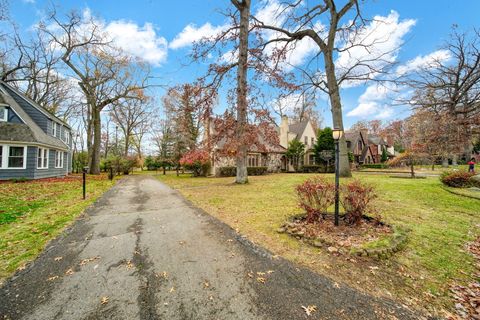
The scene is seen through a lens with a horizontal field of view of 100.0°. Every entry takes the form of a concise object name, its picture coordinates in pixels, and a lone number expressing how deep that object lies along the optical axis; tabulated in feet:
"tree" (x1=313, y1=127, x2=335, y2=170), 79.15
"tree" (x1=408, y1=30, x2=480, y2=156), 37.94
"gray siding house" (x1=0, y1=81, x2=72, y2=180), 45.21
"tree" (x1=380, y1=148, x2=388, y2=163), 131.03
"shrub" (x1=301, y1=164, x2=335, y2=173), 80.46
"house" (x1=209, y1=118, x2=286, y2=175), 71.00
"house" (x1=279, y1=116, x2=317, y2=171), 94.39
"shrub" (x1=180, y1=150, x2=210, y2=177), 70.26
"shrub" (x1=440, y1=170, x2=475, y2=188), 32.96
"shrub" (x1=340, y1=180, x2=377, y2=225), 15.03
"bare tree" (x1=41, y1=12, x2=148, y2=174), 64.85
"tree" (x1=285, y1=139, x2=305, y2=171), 84.28
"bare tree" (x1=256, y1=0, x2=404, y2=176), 46.06
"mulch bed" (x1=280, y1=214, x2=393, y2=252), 12.59
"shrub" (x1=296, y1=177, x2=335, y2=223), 15.74
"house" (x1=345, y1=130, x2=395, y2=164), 111.01
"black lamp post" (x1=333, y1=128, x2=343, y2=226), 15.09
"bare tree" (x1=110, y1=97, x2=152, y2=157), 108.17
